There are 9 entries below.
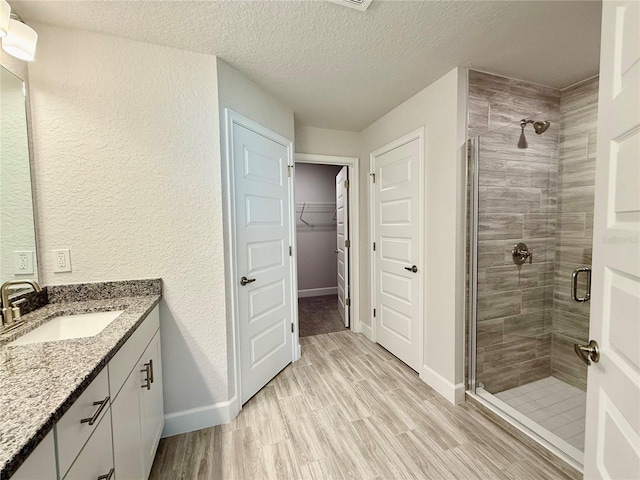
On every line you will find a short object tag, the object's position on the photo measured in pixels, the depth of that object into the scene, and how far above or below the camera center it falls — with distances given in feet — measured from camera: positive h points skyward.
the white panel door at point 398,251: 7.65 -0.87
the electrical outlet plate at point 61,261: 4.79 -0.57
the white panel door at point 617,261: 2.15 -0.37
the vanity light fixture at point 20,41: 3.71 +2.74
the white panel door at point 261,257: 6.35 -0.82
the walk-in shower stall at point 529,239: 6.45 -0.45
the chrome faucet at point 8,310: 3.69 -1.15
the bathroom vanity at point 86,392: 1.89 -1.44
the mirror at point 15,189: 4.16 +0.68
